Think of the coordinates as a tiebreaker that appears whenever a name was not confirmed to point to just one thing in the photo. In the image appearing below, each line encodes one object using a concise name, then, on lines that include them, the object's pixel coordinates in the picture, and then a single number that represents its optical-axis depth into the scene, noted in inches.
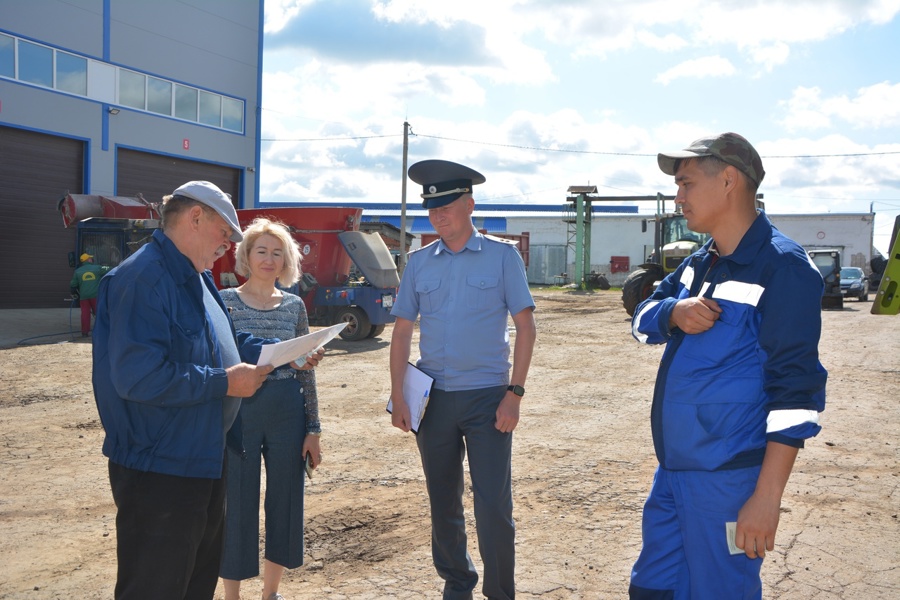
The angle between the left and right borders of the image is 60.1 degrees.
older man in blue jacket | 97.7
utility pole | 1032.6
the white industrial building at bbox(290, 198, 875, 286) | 1710.1
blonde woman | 144.5
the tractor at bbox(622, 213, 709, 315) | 749.3
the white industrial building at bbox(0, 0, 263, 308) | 821.2
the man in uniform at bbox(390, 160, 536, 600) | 138.1
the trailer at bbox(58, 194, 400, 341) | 577.0
